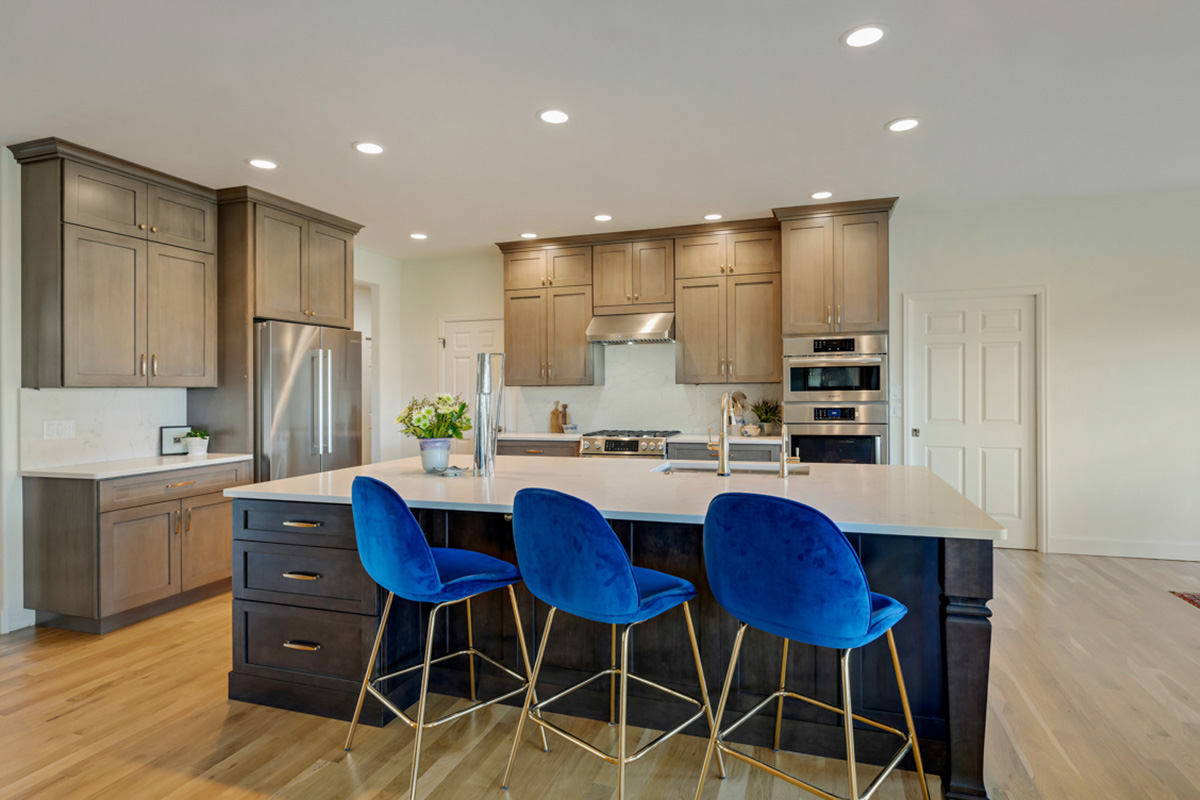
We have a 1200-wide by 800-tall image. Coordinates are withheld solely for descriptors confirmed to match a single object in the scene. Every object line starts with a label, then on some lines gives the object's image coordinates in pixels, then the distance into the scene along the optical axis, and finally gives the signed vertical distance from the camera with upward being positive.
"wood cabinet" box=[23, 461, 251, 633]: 3.44 -0.79
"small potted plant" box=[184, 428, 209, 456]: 4.27 -0.28
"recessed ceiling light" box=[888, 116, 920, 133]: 3.30 +1.36
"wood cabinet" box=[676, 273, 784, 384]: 5.23 +0.54
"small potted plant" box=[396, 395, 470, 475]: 2.96 -0.12
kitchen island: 1.93 -0.73
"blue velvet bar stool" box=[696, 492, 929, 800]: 1.64 -0.46
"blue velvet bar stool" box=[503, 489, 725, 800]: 1.83 -0.48
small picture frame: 4.34 -0.27
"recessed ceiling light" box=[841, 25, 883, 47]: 2.47 +1.35
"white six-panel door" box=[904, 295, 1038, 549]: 5.00 -0.02
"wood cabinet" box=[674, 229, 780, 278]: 5.22 +1.14
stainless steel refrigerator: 4.39 +0.00
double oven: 4.82 +0.00
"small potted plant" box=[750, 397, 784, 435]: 5.34 -0.14
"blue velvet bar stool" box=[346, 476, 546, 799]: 2.04 -0.51
